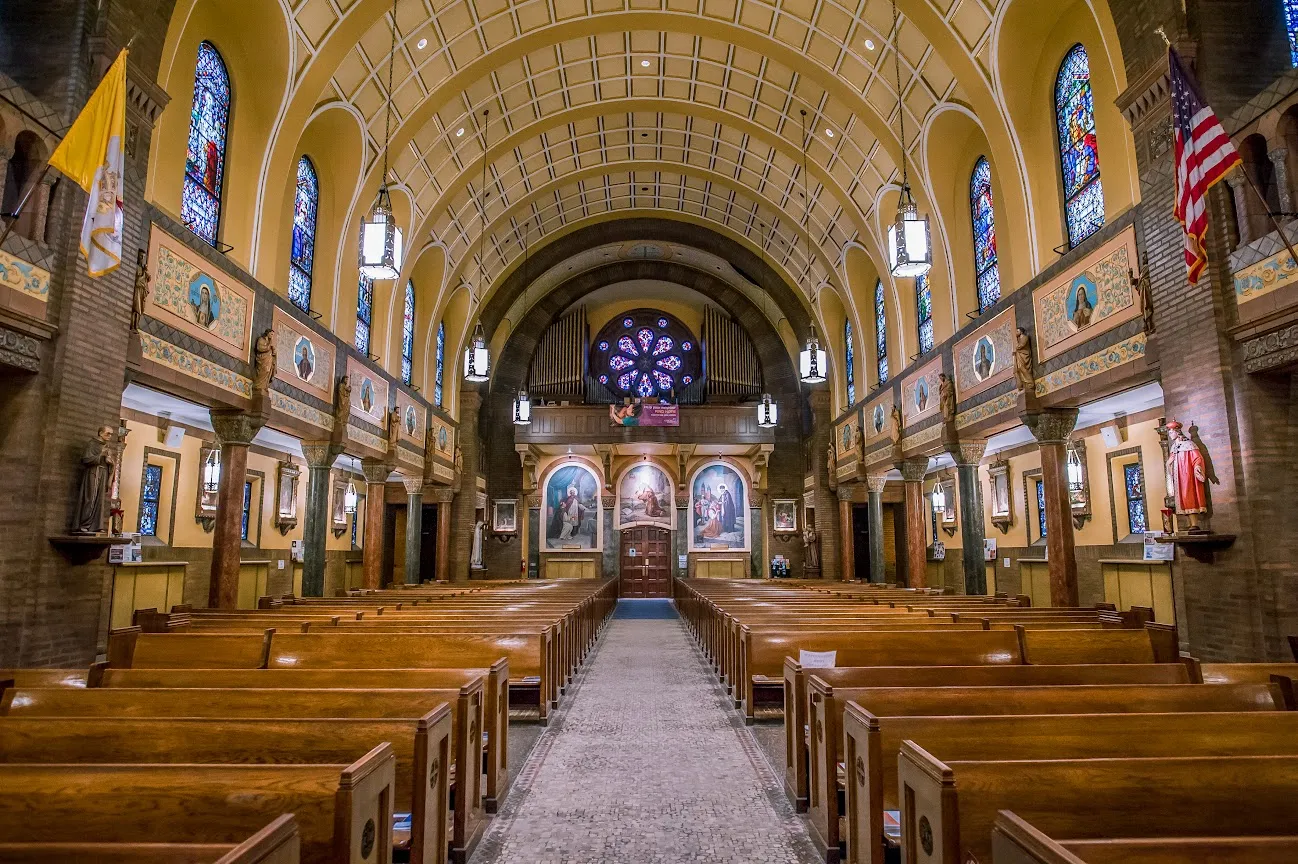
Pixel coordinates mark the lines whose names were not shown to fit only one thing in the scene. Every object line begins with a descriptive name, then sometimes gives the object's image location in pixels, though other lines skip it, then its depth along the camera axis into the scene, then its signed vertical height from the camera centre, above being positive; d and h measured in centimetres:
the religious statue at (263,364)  1038 +244
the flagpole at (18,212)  564 +271
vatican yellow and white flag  598 +307
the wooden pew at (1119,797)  232 -86
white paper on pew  511 -89
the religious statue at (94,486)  671 +44
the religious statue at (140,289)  784 +267
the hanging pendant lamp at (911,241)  926 +375
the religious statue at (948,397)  1349 +252
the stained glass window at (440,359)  2031 +507
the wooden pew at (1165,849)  175 -77
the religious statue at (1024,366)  1067 +246
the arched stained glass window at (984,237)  1293 +538
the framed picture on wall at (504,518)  2461 +51
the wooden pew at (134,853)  172 -76
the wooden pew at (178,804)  224 -85
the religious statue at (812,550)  2312 -56
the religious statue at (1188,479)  694 +52
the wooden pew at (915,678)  451 -94
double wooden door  2564 -106
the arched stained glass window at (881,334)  1883 +520
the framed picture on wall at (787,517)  2472 +54
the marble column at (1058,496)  1021 +53
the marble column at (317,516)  1280 +30
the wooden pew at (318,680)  428 -87
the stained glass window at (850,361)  2121 +510
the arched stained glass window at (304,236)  1271 +534
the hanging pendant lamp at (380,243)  925 +372
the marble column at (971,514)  1323 +34
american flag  589 +312
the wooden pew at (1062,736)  299 -85
